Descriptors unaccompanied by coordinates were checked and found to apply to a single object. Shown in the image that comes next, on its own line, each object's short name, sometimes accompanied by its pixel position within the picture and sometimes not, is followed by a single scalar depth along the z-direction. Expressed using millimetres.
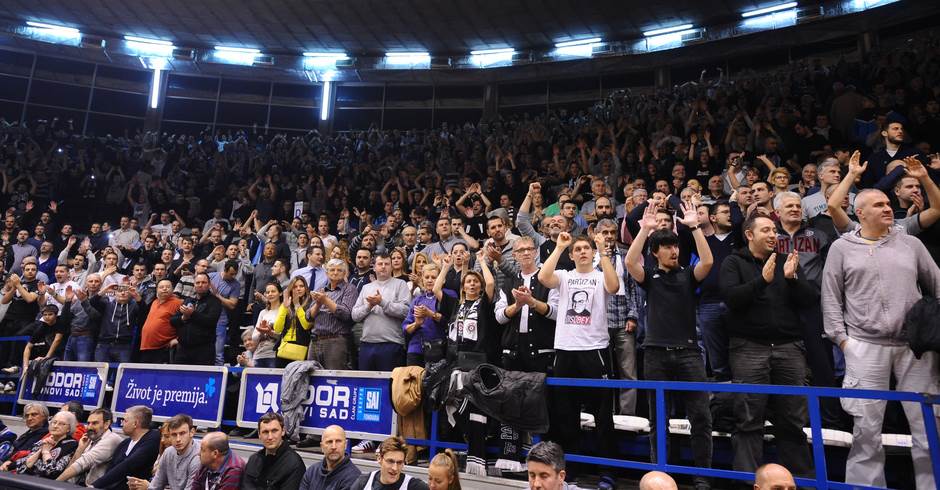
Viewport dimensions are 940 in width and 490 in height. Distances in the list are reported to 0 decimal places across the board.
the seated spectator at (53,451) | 6309
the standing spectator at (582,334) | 4402
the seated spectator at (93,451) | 6207
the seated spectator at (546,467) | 3668
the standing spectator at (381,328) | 6062
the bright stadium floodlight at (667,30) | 16173
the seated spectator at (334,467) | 4852
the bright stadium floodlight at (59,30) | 18433
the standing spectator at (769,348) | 3803
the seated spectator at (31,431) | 6809
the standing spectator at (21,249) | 11422
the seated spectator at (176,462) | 5789
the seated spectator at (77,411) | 6668
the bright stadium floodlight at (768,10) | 14945
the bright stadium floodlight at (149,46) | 19000
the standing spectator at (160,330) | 7773
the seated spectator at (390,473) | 4586
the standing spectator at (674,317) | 4012
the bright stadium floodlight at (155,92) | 20219
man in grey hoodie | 3438
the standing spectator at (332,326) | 6355
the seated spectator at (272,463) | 5148
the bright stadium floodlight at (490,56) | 18469
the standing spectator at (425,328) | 5711
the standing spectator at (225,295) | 8031
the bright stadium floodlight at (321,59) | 19578
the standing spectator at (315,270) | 8031
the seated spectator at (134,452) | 6016
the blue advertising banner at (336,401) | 5375
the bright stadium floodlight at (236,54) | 19594
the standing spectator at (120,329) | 8211
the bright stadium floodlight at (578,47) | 17406
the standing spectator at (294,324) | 6531
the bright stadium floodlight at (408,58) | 19172
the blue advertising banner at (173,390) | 6402
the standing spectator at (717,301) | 4660
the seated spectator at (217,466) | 5418
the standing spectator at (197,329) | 7395
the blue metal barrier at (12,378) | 8473
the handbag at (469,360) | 4918
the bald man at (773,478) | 3061
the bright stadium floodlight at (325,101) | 20466
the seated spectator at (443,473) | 4277
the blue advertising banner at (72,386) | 7371
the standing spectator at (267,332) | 6840
